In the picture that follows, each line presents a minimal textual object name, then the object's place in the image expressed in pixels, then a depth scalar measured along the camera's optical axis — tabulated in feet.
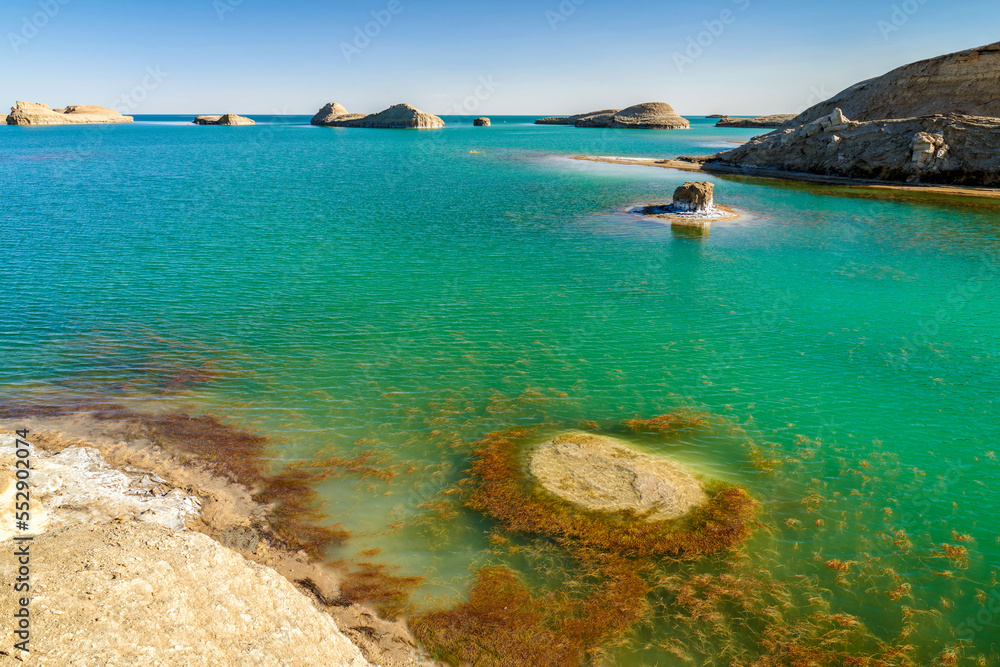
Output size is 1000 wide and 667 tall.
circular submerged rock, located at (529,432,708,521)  34.91
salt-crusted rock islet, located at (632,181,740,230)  125.08
